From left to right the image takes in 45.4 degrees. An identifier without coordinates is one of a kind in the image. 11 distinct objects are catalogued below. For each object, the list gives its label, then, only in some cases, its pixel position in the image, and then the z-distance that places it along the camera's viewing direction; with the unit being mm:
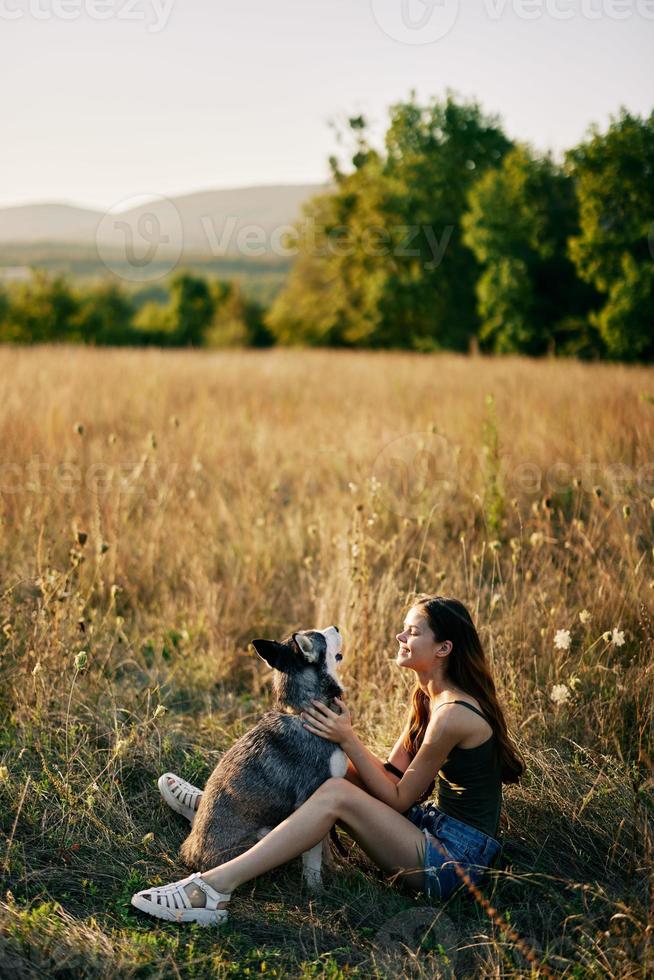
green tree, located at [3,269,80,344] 50594
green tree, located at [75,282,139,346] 52062
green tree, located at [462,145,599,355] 26031
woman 2688
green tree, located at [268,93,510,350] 31016
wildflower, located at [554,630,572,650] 3370
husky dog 2811
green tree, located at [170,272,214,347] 61312
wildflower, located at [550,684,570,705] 3318
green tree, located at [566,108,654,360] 20453
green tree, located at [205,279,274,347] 47312
